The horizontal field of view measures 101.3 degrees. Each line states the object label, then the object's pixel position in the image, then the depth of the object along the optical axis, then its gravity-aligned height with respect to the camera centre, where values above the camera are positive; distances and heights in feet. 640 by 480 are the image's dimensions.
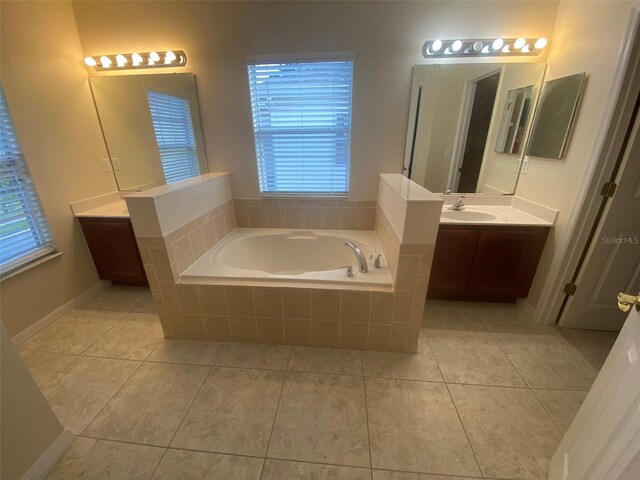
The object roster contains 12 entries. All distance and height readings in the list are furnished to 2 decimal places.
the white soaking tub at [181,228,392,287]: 7.39 -2.94
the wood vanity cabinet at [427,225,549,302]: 6.43 -2.83
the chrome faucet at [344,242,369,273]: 5.76 -2.46
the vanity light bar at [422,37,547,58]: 6.36 +2.22
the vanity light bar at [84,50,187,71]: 7.07 +2.15
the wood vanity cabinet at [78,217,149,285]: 7.29 -2.84
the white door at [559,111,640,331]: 5.06 -2.37
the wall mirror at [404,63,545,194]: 6.77 +0.49
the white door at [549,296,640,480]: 2.24 -2.50
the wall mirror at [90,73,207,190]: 7.54 +0.47
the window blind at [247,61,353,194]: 7.09 +0.51
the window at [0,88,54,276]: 5.72 -1.41
